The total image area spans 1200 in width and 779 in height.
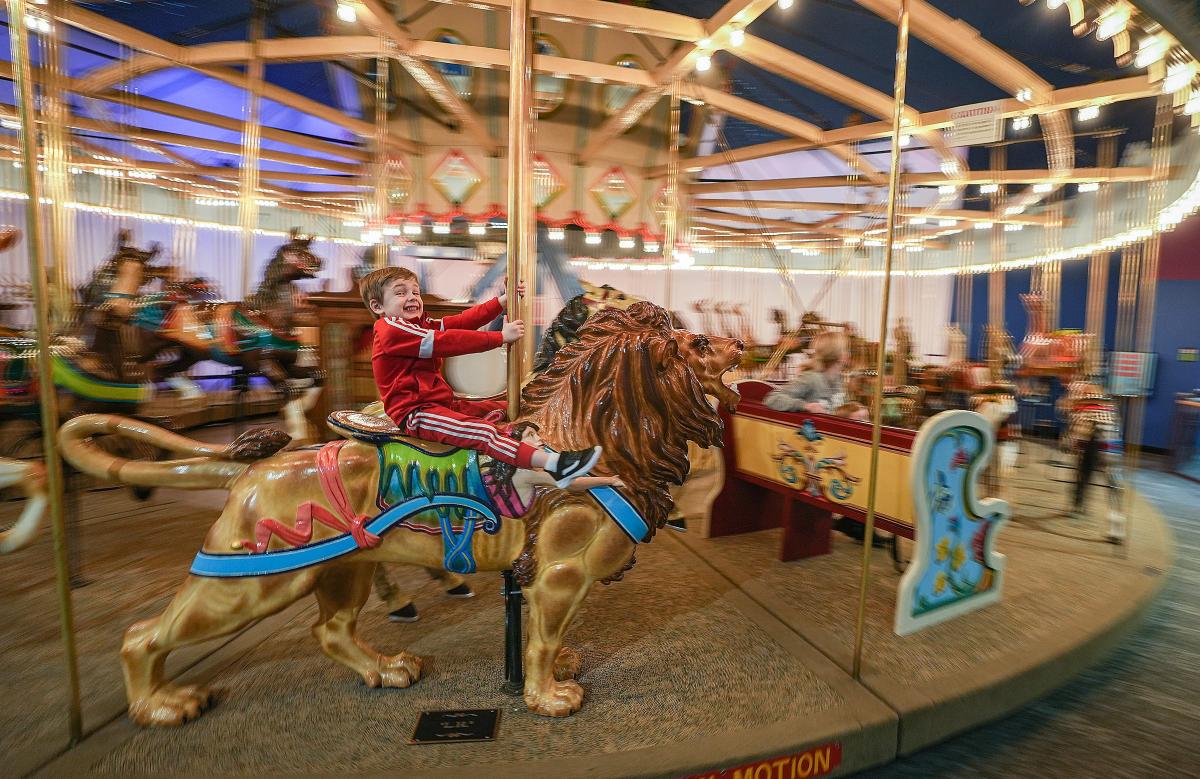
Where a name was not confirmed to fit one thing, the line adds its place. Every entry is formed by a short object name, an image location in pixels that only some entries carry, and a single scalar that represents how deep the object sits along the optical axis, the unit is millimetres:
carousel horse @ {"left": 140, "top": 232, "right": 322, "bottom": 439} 4805
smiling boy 1795
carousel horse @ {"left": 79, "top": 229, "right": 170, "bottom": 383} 3875
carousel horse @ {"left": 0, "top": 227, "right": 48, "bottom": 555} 1904
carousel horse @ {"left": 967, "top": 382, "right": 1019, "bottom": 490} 4734
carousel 1852
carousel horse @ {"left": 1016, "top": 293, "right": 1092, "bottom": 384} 4727
